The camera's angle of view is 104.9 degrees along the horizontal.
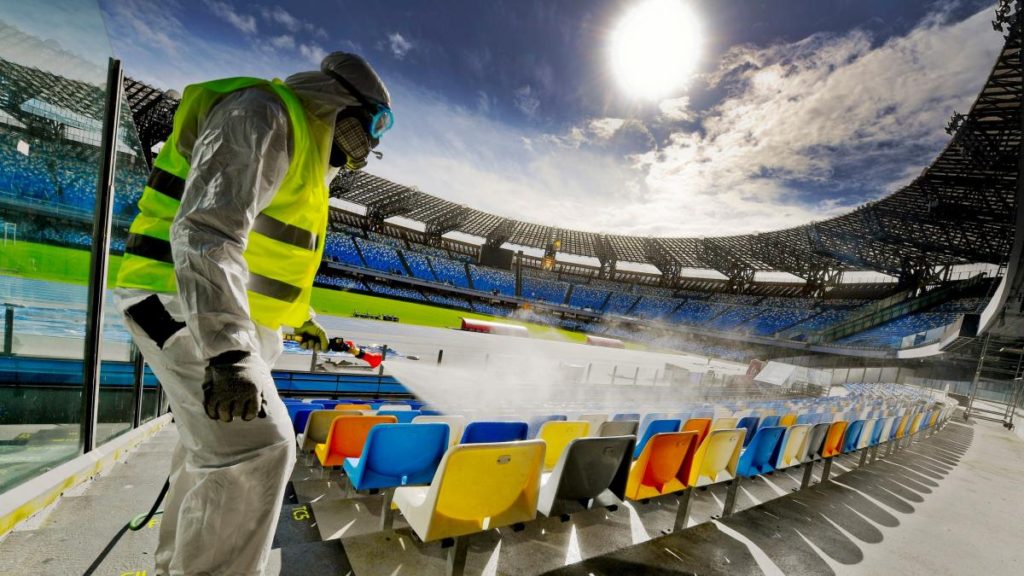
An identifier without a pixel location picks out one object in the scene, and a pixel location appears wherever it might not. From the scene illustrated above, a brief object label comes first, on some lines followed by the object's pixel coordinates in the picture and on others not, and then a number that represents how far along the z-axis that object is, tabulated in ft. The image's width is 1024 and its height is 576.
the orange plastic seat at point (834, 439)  14.01
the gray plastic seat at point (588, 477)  6.95
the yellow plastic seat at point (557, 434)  10.30
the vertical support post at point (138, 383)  12.35
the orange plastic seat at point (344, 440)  9.43
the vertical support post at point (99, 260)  9.50
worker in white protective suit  3.97
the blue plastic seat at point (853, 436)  15.84
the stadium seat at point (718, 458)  9.56
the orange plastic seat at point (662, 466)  8.64
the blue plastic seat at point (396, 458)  7.68
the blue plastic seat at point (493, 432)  10.09
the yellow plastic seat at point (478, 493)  5.55
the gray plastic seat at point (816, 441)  13.00
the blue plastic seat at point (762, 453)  11.17
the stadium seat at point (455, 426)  10.60
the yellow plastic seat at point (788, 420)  17.62
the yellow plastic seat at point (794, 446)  11.92
